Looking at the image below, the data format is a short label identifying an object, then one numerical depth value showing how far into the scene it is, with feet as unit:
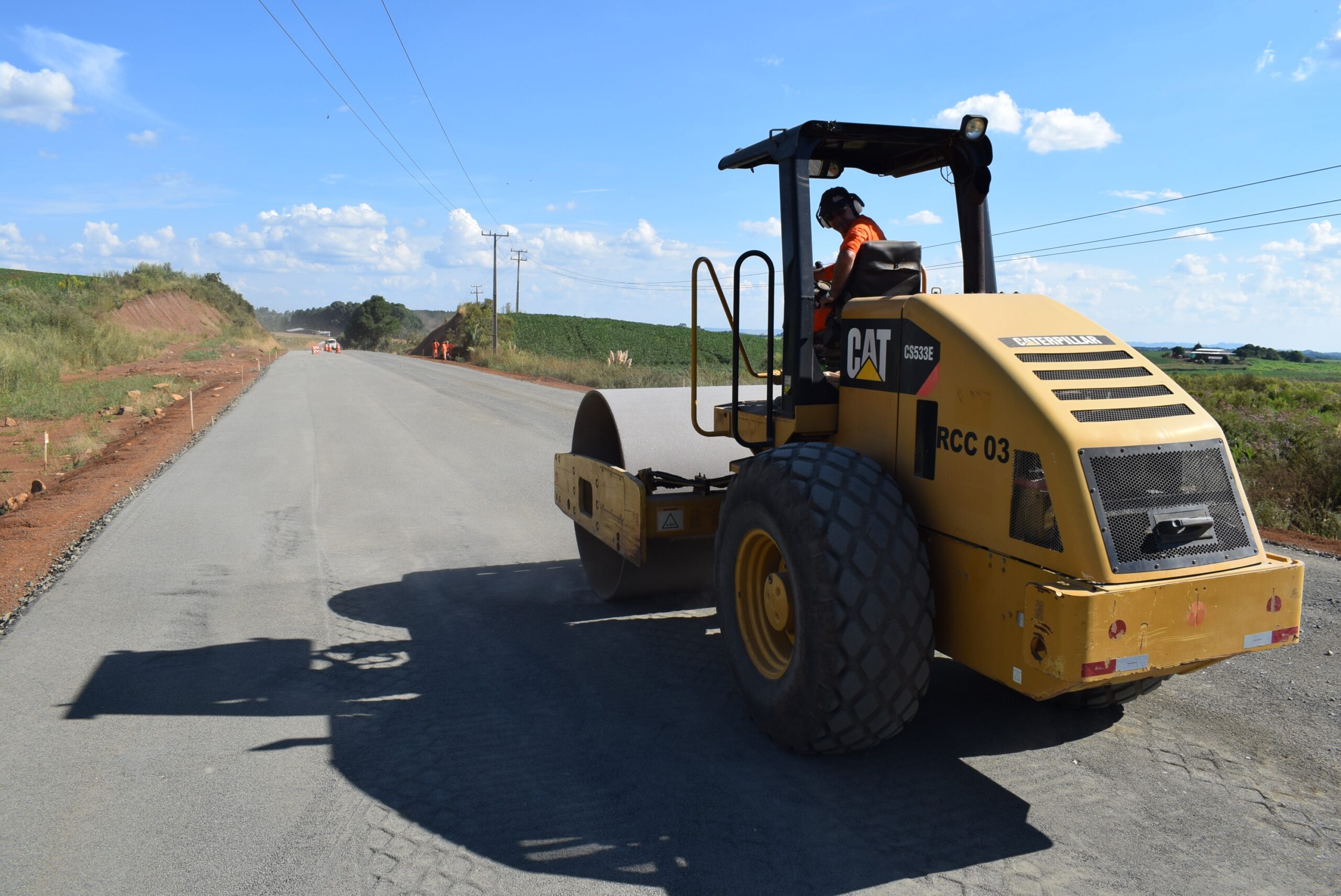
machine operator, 15.17
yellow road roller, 10.36
